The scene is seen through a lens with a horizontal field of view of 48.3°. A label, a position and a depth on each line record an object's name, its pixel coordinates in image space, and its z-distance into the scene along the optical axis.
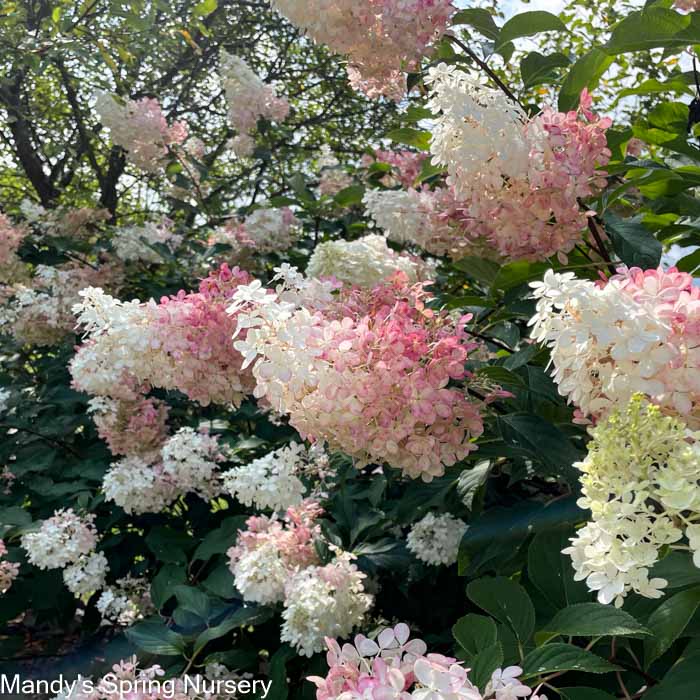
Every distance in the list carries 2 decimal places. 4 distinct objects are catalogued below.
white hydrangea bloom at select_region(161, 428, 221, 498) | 2.28
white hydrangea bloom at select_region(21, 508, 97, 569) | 2.29
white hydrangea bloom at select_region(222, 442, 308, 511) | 1.99
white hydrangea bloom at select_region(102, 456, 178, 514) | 2.30
